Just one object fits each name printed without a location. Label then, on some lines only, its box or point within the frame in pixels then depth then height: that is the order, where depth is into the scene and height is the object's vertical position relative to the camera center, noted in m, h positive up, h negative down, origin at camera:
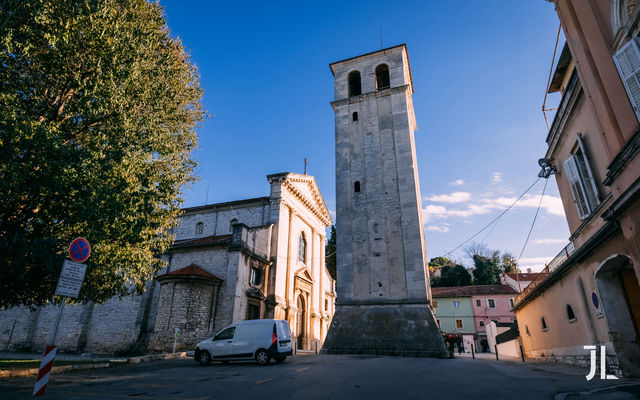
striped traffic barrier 4.89 -0.61
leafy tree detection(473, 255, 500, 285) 50.03 +8.86
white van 11.77 -0.49
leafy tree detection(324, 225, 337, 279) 40.25 +9.15
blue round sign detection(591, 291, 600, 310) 9.07 +0.85
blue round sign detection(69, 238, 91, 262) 5.89 +1.40
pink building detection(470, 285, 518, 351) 42.75 +3.07
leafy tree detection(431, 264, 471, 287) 51.38 +8.25
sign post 4.97 +0.77
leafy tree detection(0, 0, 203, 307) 7.59 +4.52
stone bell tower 15.39 +5.91
